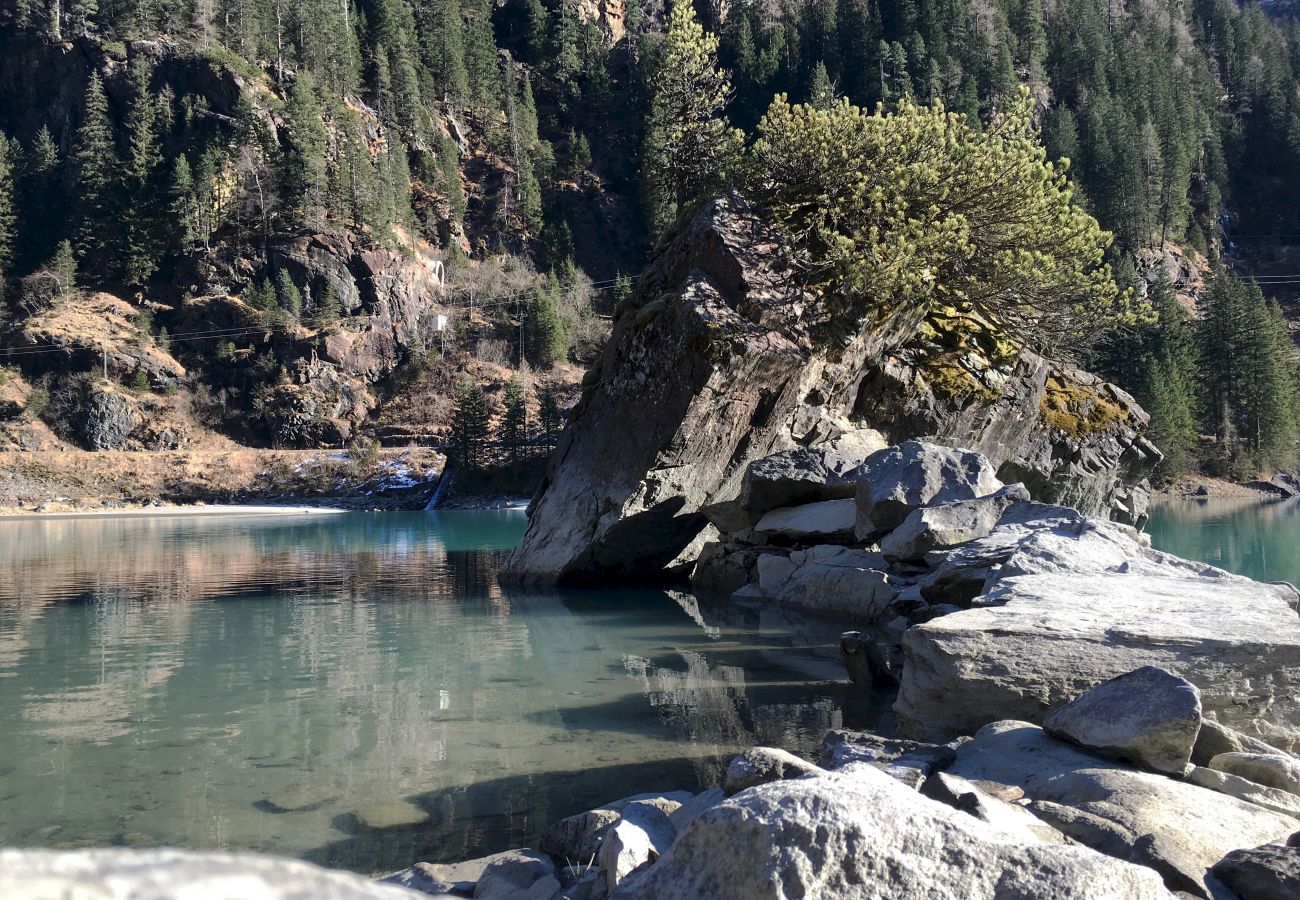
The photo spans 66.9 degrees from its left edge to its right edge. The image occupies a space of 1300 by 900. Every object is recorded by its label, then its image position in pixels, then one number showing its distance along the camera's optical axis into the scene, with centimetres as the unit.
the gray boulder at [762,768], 547
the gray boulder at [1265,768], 589
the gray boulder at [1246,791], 561
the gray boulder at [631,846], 481
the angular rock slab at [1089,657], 734
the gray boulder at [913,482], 1611
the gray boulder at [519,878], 557
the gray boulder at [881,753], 632
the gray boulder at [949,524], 1455
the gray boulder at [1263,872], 416
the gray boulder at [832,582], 1557
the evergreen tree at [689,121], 2855
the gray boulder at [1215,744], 635
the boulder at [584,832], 609
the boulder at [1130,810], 467
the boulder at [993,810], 450
